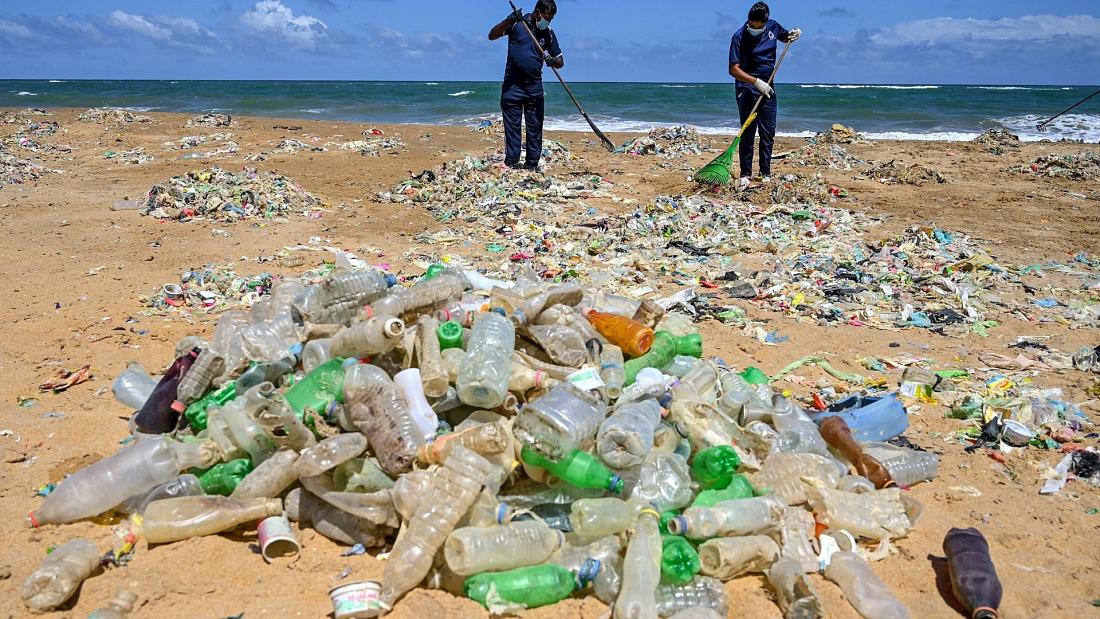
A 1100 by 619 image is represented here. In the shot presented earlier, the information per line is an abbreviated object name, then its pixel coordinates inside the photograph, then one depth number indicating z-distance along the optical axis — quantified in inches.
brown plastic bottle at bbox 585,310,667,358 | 136.9
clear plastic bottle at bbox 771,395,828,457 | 120.9
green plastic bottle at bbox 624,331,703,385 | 136.4
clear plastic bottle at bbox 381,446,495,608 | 91.4
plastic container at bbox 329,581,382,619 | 86.7
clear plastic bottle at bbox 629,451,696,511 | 105.9
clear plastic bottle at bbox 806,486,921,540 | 106.7
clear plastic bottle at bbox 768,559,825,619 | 90.3
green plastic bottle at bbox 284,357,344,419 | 116.7
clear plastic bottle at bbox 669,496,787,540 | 97.7
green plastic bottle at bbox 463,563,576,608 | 90.7
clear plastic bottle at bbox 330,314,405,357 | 116.9
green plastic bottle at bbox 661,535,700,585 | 92.7
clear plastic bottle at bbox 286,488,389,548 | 100.4
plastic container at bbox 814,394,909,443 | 133.4
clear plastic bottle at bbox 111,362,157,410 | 141.6
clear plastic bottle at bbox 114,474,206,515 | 104.3
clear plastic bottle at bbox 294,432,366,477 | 101.9
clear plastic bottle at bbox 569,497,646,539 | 98.0
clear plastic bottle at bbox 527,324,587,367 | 126.6
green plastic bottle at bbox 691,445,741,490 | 105.7
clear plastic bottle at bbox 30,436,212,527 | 104.0
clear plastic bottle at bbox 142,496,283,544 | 99.3
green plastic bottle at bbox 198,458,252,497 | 106.9
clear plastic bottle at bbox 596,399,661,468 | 103.8
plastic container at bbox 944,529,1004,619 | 93.9
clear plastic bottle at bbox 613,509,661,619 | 88.0
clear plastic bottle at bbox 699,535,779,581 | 95.7
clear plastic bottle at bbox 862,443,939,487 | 123.5
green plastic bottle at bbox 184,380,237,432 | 119.3
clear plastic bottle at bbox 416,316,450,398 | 113.2
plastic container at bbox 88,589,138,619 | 85.7
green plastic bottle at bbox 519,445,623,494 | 100.6
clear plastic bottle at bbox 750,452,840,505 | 111.3
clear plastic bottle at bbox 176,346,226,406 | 123.7
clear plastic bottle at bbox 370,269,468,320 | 139.0
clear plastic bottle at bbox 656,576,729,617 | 90.7
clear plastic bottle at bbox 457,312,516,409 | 110.7
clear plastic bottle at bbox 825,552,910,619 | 92.9
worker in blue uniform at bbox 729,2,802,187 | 340.2
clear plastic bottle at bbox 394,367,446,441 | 109.6
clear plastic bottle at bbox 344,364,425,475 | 104.2
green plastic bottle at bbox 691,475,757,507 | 105.3
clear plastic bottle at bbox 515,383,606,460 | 102.0
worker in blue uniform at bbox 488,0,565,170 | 365.1
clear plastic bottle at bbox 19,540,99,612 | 87.1
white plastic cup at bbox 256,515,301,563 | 97.4
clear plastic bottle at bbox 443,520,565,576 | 91.7
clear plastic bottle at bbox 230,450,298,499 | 104.2
